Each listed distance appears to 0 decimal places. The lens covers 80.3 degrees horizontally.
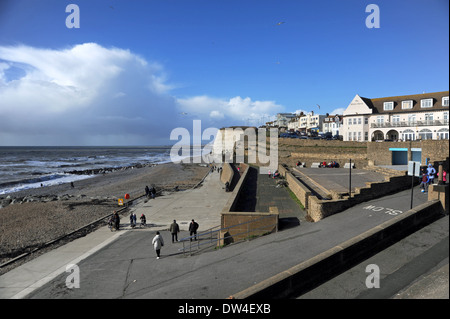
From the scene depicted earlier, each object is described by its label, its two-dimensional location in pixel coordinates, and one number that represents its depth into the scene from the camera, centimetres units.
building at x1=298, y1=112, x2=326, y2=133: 9819
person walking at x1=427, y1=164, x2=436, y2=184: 1432
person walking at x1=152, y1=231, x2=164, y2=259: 1132
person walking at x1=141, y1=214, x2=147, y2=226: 1772
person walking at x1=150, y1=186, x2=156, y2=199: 2792
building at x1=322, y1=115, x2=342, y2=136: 7450
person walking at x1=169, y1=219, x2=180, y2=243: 1329
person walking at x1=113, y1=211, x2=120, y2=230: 1749
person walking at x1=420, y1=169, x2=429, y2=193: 1433
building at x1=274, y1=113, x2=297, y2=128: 15325
